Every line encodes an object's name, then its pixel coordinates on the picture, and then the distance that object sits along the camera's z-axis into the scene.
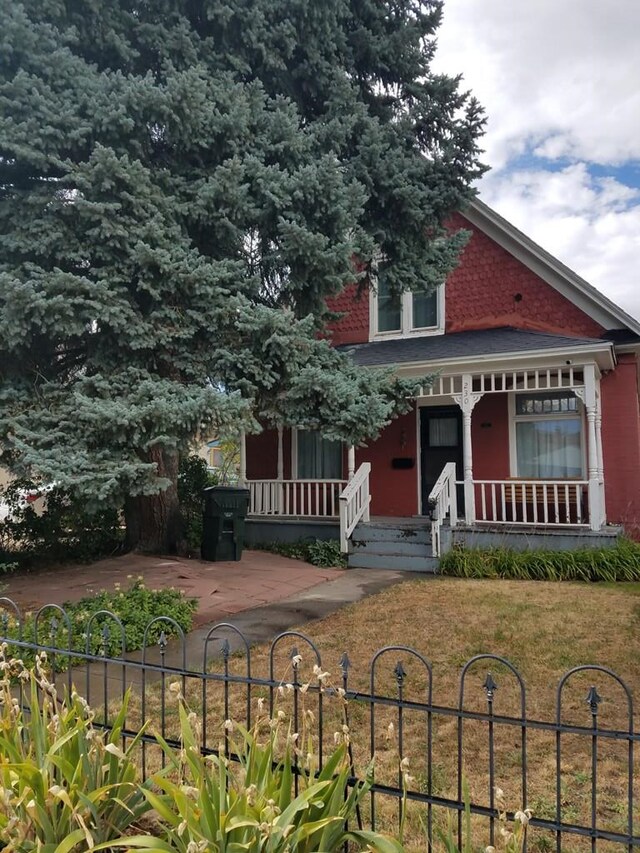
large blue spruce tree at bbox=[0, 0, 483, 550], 6.50
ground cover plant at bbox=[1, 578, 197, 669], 5.12
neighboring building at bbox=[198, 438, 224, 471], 38.09
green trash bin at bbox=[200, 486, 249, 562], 9.91
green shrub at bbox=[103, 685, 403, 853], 1.98
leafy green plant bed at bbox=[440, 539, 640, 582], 8.59
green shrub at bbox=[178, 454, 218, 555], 12.19
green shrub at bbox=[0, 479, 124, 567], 10.30
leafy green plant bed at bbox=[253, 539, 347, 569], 10.26
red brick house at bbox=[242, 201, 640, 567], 10.19
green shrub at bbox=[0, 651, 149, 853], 2.16
